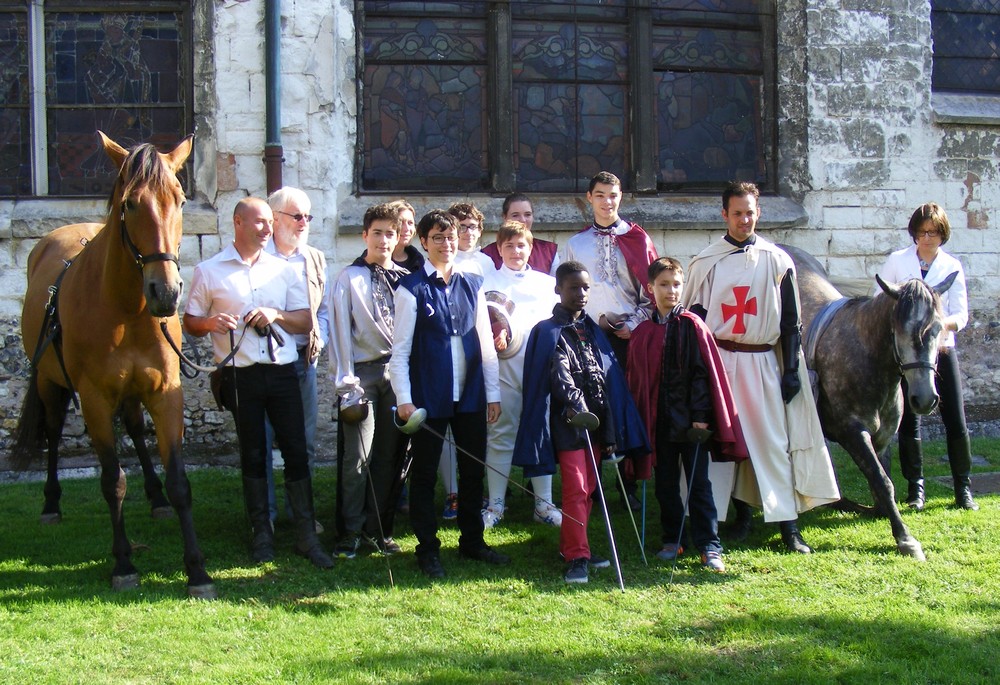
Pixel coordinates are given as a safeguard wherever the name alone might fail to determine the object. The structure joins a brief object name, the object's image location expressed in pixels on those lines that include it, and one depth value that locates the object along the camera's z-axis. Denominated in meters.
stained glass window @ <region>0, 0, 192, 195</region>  9.11
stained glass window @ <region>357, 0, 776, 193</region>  9.43
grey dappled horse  6.00
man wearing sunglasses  6.27
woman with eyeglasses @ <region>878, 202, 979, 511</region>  7.03
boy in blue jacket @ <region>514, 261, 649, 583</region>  5.57
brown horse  5.07
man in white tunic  6.13
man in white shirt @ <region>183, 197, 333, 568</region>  5.73
